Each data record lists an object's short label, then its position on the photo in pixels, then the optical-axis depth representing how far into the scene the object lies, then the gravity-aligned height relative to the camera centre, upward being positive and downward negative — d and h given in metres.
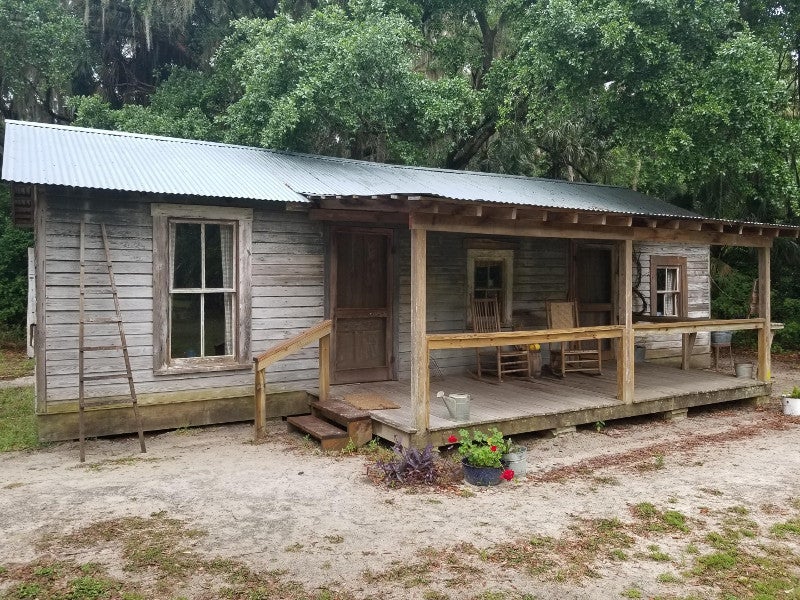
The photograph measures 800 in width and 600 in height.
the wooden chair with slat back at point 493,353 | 9.00 -0.81
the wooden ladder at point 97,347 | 5.92 -0.50
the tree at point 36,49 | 13.38 +5.21
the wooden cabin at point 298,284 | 6.42 +0.14
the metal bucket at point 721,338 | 10.05 -0.63
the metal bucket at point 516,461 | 5.64 -1.44
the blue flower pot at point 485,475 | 5.35 -1.49
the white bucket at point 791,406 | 8.39 -1.41
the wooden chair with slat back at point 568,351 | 9.26 -0.80
